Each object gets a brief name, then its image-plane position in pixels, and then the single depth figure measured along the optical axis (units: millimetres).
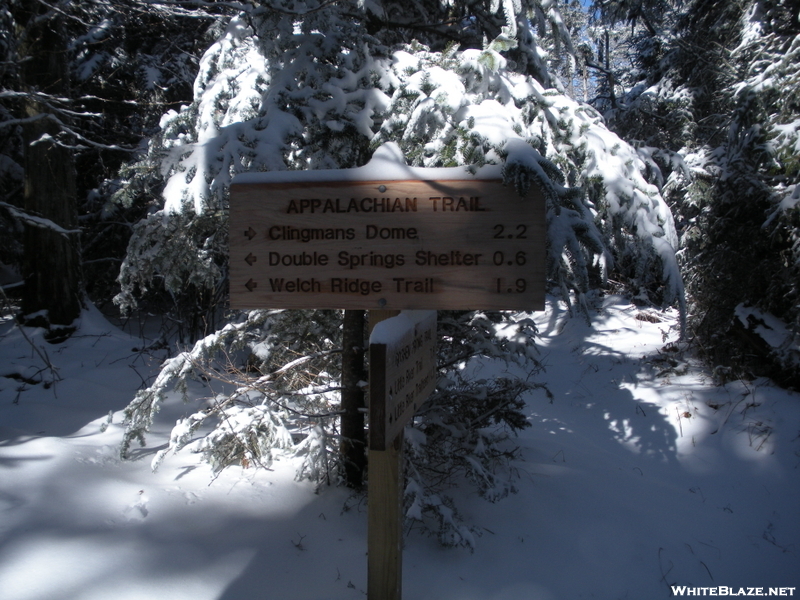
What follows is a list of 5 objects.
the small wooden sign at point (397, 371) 1703
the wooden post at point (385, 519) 2169
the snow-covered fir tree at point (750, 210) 6547
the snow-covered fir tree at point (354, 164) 3152
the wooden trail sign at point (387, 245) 1996
